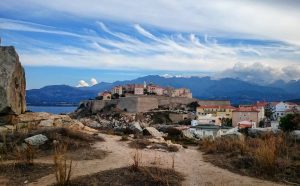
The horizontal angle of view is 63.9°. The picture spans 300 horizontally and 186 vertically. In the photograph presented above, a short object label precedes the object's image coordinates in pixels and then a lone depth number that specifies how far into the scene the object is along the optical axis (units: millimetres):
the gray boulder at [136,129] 15433
